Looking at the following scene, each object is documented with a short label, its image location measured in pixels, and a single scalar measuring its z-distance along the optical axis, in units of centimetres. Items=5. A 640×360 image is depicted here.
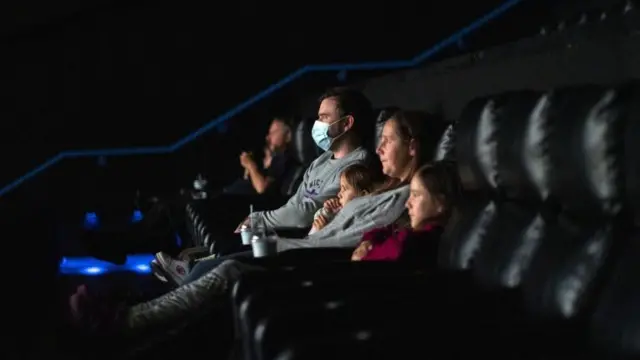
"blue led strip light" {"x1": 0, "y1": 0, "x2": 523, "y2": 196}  758
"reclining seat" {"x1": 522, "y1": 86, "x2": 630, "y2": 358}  191
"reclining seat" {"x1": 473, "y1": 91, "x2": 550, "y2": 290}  221
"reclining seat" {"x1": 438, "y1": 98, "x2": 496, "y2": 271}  251
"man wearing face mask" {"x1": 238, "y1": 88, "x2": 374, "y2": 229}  384
